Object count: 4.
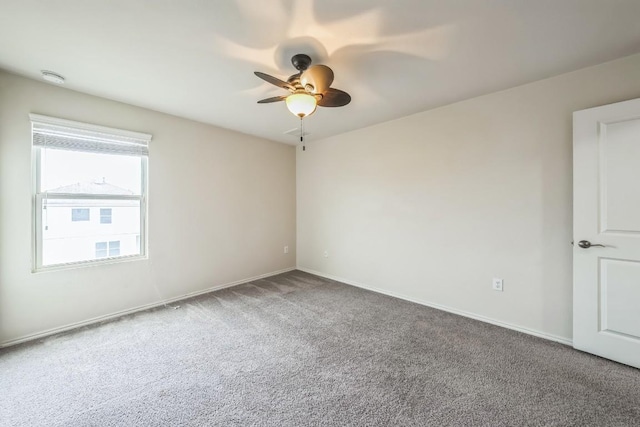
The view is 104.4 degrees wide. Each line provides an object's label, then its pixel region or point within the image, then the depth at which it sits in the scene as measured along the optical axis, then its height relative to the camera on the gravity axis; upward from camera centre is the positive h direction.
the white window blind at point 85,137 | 2.35 +0.81
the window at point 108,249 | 2.72 -0.39
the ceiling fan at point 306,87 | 1.77 +0.95
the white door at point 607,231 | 1.87 -0.14
